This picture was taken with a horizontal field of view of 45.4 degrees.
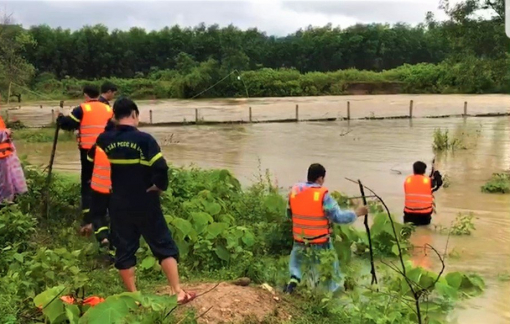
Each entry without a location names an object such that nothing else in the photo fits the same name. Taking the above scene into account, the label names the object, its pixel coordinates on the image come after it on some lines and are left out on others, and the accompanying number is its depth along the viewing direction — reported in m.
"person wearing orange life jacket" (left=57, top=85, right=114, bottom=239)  6.54
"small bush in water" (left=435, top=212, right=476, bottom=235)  8.89
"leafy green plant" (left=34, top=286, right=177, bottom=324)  3.78
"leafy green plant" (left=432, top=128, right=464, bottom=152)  19.59
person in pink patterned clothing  6.75
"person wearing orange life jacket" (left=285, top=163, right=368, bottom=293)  5.66
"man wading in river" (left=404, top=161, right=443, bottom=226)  8.93
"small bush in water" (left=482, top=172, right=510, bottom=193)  12.66
